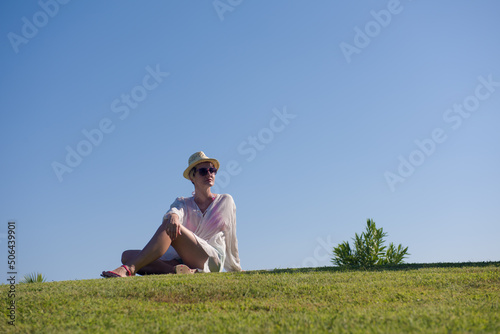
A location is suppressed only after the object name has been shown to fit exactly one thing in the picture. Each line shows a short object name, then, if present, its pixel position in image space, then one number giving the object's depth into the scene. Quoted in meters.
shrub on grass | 12.58
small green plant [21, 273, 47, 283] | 10.55
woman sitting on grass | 9.57
